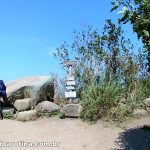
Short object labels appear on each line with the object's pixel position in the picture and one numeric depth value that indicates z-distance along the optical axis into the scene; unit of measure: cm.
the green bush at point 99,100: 528
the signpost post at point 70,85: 617
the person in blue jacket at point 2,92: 617
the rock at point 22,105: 611
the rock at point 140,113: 526
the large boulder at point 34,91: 637
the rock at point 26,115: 570
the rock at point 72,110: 552
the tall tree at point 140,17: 278
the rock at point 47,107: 588
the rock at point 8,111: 593
